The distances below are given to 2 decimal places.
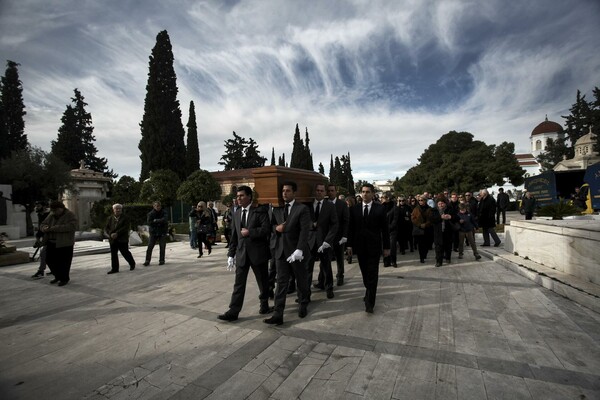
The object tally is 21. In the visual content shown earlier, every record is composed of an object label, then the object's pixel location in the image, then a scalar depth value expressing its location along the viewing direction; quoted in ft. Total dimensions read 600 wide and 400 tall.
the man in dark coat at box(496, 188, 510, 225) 44.45
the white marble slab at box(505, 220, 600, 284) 15.14
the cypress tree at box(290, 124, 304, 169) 202.28
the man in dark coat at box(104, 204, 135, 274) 23.68
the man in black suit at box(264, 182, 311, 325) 13.04
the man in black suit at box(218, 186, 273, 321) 13.01
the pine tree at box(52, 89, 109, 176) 137.18
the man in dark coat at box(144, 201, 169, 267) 26.61
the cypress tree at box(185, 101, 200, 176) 152.25
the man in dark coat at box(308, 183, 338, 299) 16.11
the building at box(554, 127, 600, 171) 145.07
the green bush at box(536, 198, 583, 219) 26.43
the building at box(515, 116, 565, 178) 239.91
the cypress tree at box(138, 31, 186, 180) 112.16
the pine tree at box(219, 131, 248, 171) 221.87
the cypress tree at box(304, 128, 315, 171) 206.17
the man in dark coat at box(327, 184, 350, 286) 18.40
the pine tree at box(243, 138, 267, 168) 221.87
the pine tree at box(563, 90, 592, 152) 186.59
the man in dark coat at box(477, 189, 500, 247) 30.22
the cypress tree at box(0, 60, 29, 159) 106.01
